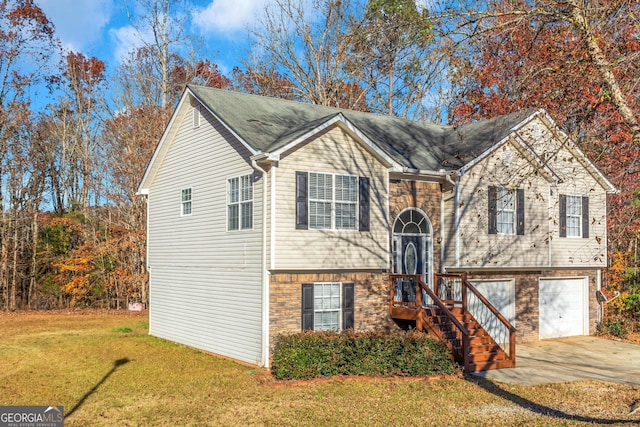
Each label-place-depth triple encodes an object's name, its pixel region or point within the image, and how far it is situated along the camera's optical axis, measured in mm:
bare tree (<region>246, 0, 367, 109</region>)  31891
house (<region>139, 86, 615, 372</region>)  14891
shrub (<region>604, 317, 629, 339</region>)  21281
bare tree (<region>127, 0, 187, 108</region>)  30188
